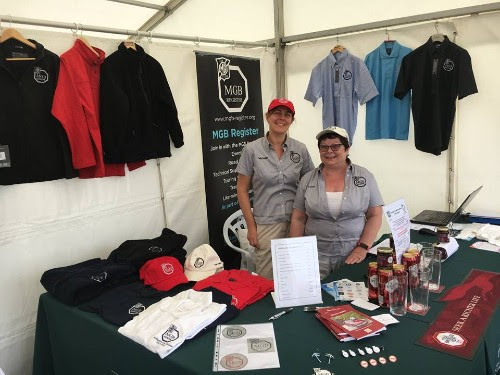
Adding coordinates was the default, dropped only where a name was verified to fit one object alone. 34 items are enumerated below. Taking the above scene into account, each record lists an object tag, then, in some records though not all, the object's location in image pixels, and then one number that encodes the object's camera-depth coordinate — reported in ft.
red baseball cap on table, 6.45
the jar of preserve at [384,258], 4.99
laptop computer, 8.25
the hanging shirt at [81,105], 7.18
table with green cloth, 4.02
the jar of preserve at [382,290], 4.93
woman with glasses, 6.64
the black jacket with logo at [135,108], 7.84
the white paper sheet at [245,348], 4.13
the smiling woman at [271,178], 7.93
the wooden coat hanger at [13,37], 6.52
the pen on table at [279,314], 5.01
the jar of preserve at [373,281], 5.13
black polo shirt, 9.07
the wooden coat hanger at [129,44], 8.16
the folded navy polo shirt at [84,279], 6.10
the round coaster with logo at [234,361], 4.11
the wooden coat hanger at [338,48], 10.68
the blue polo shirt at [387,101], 10.07
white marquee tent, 7.23
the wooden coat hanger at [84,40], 7.47
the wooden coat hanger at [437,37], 9.29
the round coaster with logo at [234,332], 4.68
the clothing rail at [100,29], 6.70
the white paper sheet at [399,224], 5.42
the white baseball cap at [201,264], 7.00
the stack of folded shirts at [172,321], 4.58
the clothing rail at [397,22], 8.60
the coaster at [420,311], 4.92
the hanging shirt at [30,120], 6.59
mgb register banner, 10.11
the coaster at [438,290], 5.49
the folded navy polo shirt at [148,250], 7.07
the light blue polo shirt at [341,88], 10.52
